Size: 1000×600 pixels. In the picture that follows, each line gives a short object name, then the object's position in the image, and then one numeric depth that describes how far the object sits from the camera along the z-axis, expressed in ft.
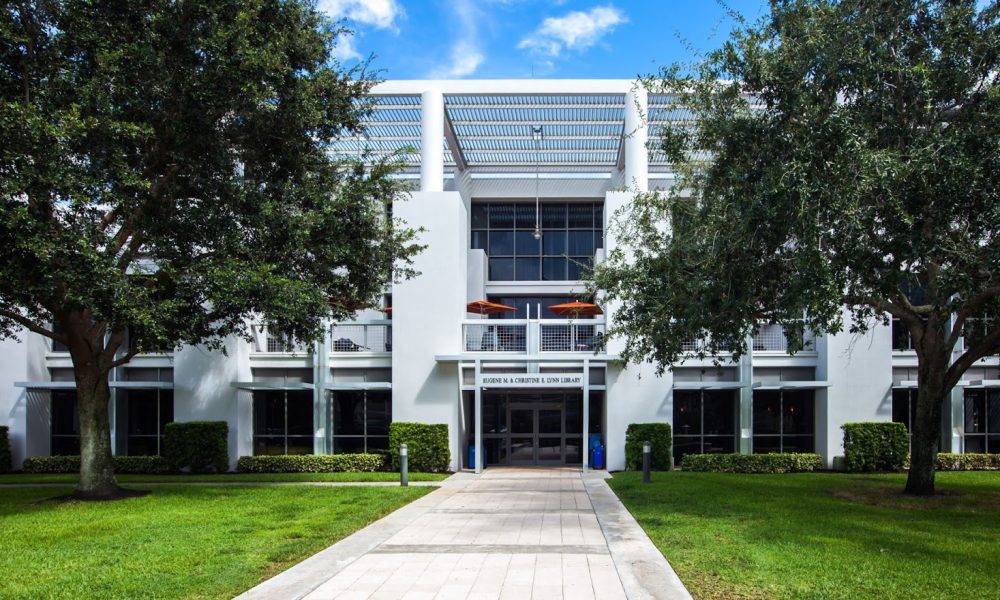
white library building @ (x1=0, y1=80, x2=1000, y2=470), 81.15
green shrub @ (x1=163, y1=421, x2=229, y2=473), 80.69
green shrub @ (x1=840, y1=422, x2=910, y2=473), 78.38
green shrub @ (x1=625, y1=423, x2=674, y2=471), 78.48
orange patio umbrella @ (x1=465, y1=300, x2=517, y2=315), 87.20
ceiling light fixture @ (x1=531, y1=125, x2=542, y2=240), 91.08
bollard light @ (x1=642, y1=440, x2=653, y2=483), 63.62
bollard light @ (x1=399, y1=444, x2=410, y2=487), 62.23
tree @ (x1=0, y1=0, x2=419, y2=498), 43.14
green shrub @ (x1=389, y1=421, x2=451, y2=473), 78.64
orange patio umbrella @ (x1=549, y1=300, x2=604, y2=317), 81.46
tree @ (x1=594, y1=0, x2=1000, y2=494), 36.86
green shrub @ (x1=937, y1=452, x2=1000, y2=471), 79.88
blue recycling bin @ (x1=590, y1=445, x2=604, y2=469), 82.12
